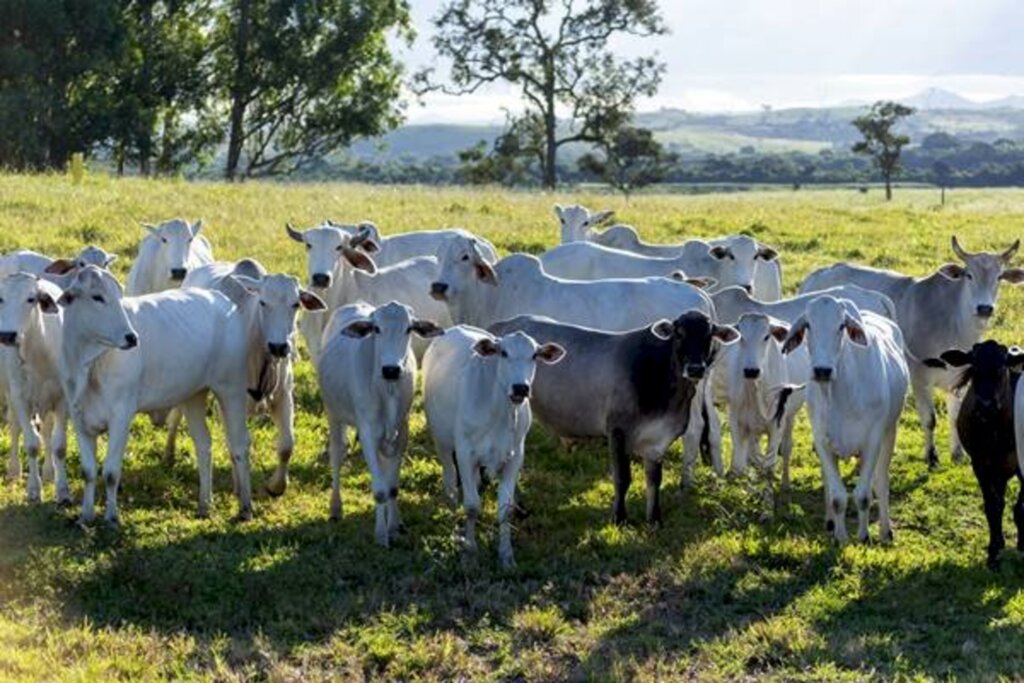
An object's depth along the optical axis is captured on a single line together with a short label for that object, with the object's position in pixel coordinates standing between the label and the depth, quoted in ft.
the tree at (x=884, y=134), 214.48
